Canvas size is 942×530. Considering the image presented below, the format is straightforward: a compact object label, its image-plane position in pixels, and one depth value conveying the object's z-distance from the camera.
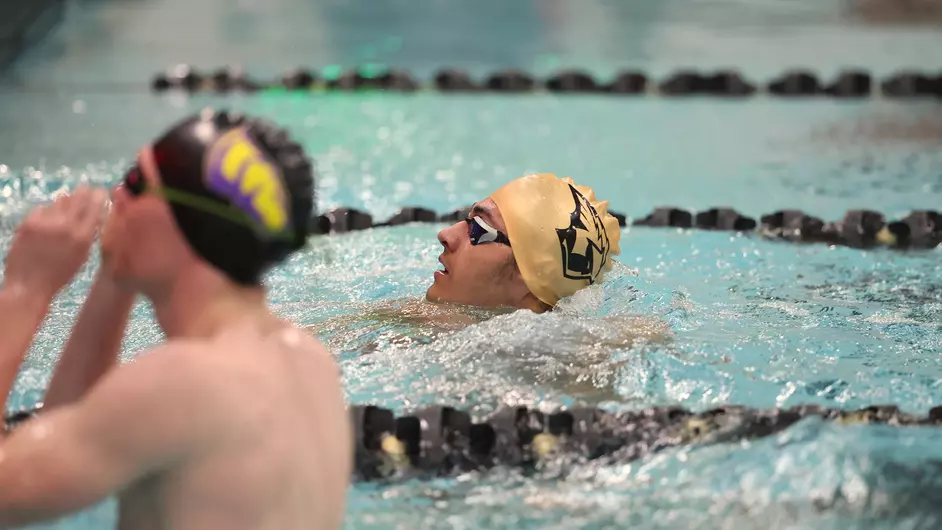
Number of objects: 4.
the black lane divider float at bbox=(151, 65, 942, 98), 19.39
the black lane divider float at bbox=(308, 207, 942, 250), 11.92
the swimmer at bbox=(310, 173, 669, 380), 8.19
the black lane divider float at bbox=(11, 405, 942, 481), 6.45
